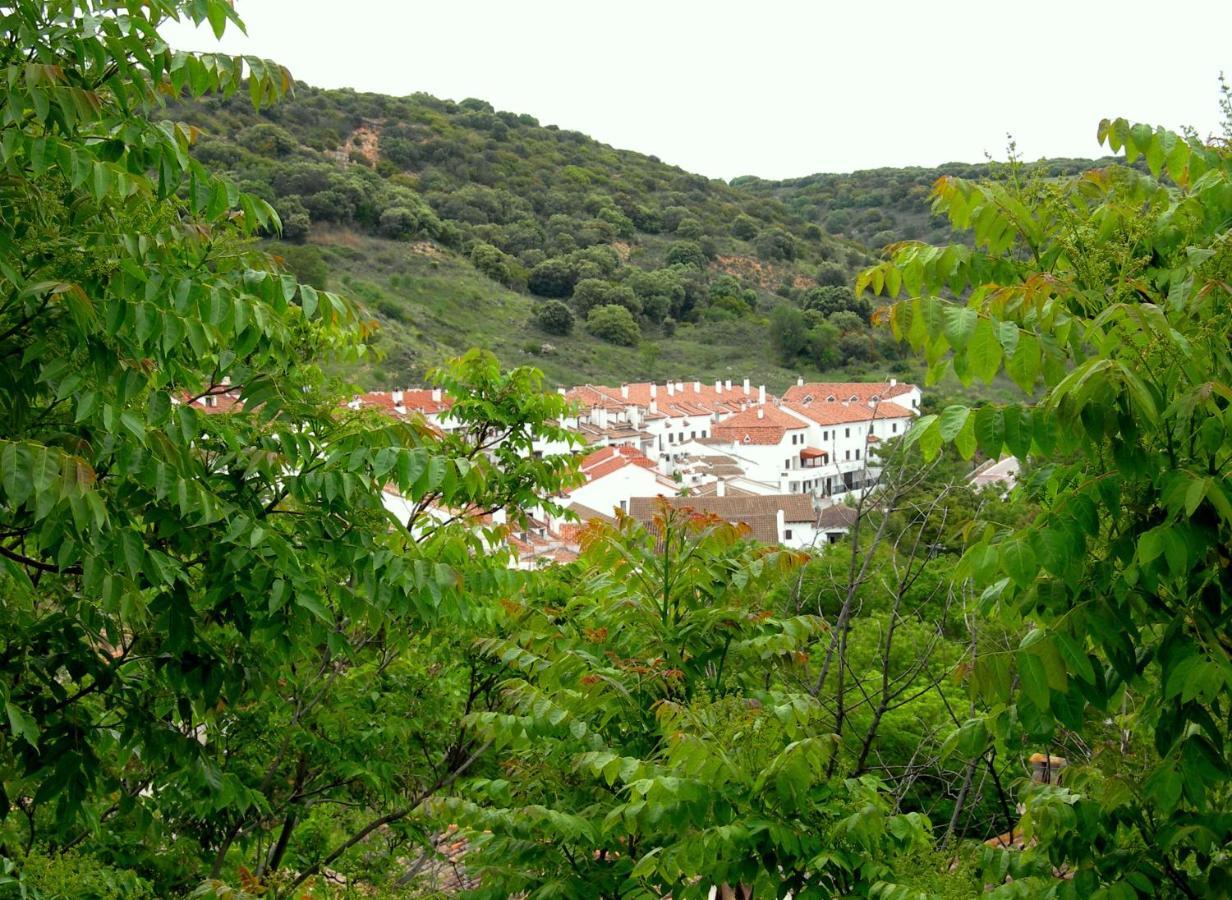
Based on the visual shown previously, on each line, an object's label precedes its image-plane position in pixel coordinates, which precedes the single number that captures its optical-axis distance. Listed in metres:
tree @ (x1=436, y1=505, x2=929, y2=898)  4.21
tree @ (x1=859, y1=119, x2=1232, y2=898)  3.05
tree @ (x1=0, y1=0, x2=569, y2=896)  3.79
